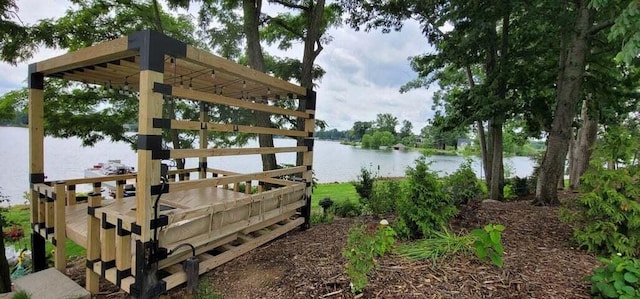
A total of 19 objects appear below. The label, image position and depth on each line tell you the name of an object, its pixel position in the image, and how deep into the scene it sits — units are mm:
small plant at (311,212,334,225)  5273
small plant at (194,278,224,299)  2633
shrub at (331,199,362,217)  5809
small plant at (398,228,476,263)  2846
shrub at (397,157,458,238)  3281
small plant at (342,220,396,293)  2268
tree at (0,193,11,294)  2924
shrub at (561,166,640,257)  2828
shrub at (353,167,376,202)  6535
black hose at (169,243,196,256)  2653
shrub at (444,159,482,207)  3971
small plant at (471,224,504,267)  2446
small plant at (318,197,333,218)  5816
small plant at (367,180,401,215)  4646
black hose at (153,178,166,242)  2479
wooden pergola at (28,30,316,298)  2439
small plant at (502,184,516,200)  8462
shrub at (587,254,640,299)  1988
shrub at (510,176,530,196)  8668
